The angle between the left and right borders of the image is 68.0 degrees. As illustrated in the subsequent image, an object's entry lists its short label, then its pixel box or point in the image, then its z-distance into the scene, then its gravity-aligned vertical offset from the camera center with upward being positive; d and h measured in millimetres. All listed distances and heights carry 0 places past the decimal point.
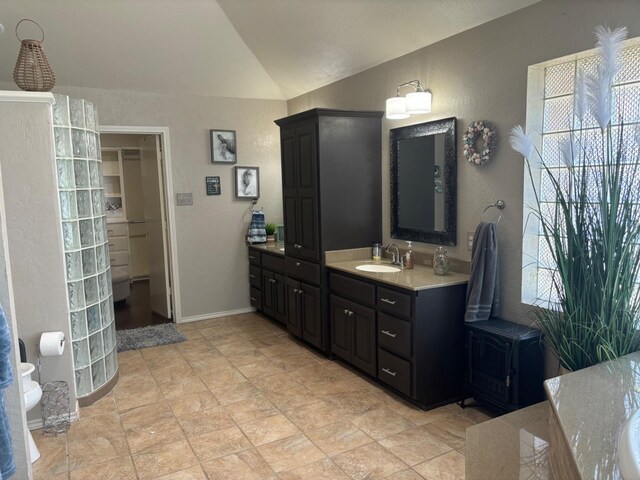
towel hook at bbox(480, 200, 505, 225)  3045 -122
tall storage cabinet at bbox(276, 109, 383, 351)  3943 -5
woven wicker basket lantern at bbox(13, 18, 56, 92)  2898 +787
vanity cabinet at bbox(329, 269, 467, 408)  3082 -1016
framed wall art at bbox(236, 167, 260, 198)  5445 +124
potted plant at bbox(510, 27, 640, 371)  1826 -192
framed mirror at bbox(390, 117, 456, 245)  3457 +48
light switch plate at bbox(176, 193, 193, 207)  5191 -48
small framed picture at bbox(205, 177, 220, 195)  5308 +97
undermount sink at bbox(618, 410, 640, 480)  1033 -628
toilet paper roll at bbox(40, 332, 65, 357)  2940 -906
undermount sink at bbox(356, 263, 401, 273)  3715 -629
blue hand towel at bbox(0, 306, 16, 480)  1765 -711
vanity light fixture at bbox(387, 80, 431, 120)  3457 +629
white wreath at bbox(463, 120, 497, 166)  3068 +304
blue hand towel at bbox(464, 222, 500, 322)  3002 -557
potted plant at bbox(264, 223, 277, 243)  5539 -464
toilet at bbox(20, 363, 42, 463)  2705 -1141
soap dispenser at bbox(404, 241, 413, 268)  3738 -560
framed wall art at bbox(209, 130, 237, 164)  5281 +530
